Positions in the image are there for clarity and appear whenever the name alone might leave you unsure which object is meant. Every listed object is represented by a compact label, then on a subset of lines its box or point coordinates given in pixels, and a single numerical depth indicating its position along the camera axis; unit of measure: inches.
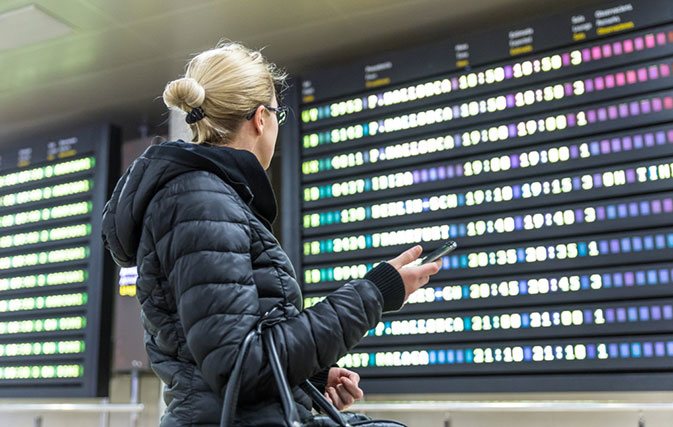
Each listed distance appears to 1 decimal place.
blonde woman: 49.8
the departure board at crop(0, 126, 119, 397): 190.1
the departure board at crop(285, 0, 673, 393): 132.0
